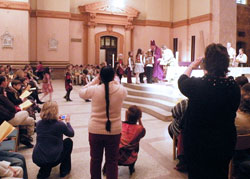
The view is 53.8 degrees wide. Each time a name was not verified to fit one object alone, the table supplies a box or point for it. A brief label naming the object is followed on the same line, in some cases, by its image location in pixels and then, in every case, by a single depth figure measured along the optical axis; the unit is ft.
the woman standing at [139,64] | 31.99
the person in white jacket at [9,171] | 7.43
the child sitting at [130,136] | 10.81
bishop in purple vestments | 32.54
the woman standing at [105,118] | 8.30
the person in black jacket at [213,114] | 5.79
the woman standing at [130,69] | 32.52
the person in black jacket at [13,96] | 15.34
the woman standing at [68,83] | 30.60
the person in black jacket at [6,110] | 12.43
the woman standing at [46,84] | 28.73
